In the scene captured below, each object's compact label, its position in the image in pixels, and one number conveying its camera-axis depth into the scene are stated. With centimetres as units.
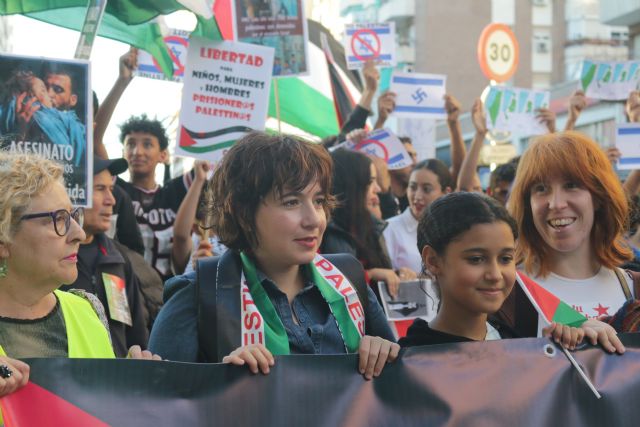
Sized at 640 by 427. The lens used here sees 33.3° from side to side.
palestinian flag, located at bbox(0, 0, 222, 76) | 589
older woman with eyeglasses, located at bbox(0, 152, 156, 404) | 317
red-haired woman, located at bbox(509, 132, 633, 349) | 409
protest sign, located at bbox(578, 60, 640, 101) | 929
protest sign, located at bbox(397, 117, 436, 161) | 1103
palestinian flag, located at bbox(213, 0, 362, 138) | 1033
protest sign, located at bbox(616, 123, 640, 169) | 784
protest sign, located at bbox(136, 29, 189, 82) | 834
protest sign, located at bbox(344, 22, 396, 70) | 980
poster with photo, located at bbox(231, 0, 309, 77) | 746
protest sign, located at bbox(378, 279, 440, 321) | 535
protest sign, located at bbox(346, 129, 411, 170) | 812
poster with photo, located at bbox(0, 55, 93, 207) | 478
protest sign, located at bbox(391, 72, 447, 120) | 929
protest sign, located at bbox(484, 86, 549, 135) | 965
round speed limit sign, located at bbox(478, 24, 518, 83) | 1538
